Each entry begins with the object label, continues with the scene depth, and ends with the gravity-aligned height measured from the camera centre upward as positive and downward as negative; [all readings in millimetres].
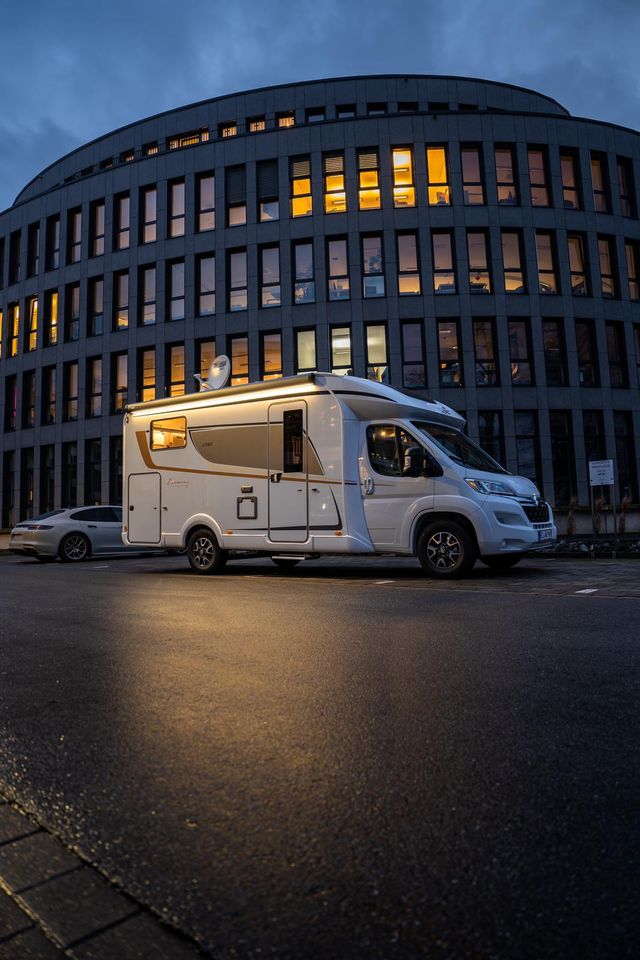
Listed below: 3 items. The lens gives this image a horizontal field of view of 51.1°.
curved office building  26688 +10860
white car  16203 +182
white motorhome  9719 +831
